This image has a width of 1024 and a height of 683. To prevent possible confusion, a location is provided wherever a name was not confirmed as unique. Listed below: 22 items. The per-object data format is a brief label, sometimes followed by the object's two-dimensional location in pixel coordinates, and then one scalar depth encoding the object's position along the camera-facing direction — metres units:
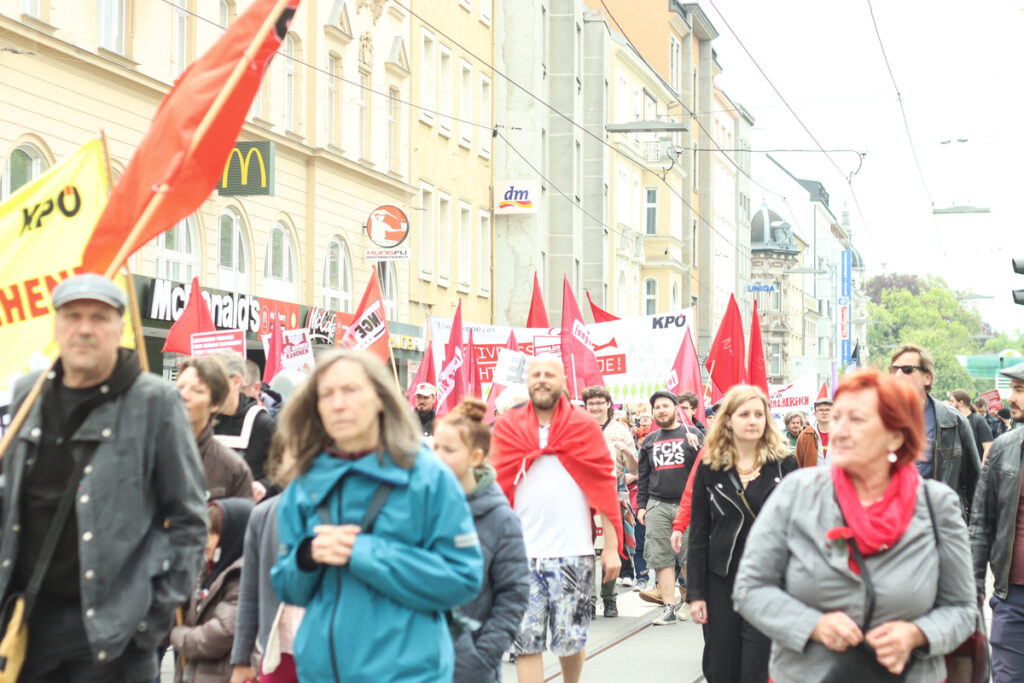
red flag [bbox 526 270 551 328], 23.53
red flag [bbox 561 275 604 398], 20.19
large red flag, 5.82
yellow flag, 6.97
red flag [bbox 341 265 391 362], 17.72
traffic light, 15.50
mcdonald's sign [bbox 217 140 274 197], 26.20
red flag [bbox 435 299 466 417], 19.71
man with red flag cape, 9.27
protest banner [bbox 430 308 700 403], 21.97
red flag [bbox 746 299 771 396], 20.83
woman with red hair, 4.82
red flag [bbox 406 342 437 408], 21.00
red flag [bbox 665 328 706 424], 22.16
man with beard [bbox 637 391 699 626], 13.98
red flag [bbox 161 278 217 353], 16.97
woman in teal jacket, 4.50
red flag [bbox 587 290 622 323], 24.92
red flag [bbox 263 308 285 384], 18.67
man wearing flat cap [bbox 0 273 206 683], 4.75
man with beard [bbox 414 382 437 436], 15.85
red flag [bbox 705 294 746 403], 20.61
